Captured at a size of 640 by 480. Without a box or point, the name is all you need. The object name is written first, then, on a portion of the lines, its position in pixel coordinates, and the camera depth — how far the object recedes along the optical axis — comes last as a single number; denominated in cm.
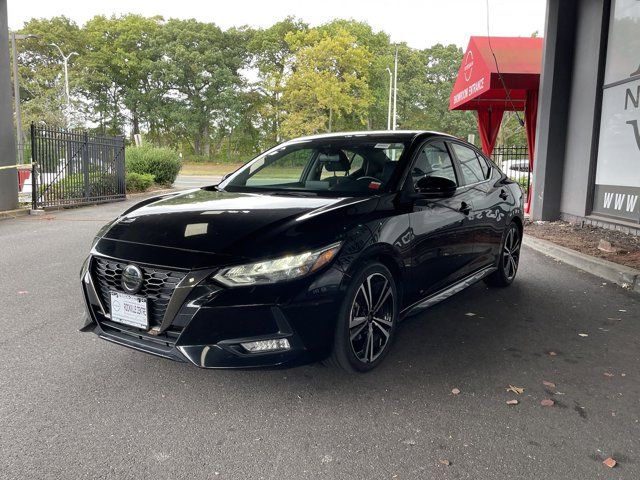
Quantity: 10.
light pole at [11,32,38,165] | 1667
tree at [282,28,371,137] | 4372
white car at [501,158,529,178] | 2104
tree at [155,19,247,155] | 5103
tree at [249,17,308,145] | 5059
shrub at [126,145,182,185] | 2073
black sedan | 282
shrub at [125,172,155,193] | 1852
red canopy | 1159
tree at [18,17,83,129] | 4497
